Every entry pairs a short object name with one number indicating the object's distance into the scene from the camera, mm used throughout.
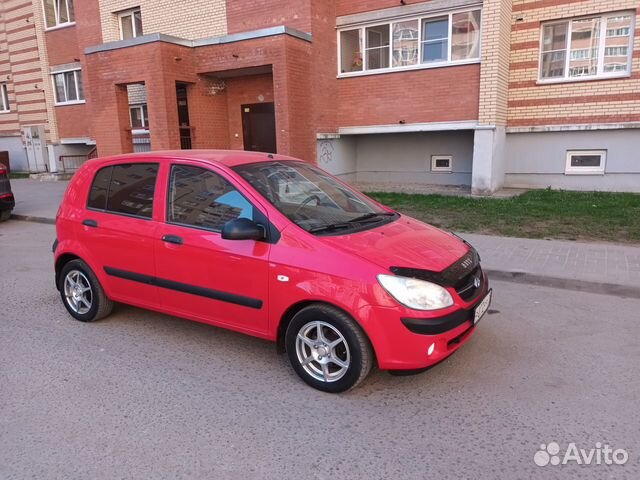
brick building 11680
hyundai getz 3355
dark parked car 10988
